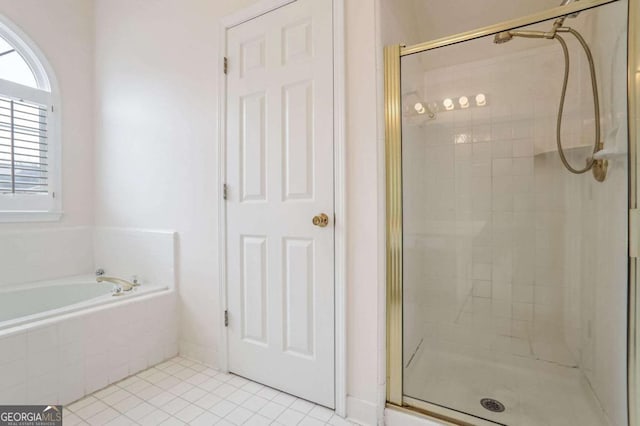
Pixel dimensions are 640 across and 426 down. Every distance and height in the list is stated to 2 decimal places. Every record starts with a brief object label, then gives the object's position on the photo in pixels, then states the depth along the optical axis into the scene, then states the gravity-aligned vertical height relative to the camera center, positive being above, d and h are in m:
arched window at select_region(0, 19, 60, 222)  2.14 +0.59
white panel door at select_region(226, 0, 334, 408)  1.48 +0.06
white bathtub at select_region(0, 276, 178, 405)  1.38 -0.70
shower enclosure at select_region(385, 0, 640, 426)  1.22 -0.06
